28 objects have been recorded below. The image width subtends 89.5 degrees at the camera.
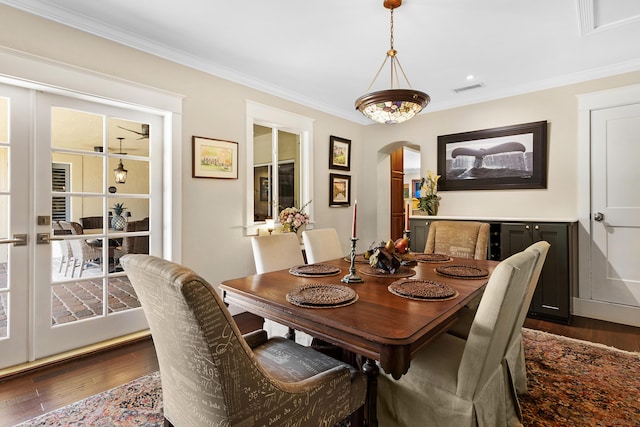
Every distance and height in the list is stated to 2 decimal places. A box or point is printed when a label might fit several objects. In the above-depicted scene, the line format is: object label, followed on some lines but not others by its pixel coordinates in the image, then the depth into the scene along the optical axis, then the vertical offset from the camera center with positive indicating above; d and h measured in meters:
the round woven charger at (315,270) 1.94 -0.36
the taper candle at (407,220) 2.06 -0.05
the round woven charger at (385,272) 1.93 -0.37
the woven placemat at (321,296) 1.37 -0.38
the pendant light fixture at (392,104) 1.98 +0.69
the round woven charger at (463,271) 1.86 -0.36
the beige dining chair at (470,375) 1.20 -0.67
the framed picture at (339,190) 4.48 +0.33
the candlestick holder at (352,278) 1.77 -0.36
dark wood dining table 1.09 -0.40
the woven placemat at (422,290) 1.46 -0.37
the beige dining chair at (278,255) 2.33 -0.32
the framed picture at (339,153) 4.45 +0.85
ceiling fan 2.83 +0.71
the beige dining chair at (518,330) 1.66 -0.67
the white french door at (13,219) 2.17 -0.04
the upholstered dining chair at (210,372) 0.86 -0.48
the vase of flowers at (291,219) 3.51 -0.07
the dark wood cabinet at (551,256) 3.08 -0.43
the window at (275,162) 3.50 +0.62
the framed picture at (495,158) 3.55 +0.64
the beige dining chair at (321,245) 2.69 -0.28
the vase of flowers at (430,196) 4.11 +0.22
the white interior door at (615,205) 3.08 +0.08
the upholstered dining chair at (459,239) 2.86 -0.24
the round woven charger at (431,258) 2.39 -0.34
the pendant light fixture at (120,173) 2.71 +0.33
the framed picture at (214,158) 3.02 +0.53
